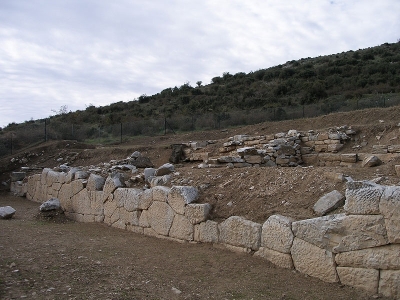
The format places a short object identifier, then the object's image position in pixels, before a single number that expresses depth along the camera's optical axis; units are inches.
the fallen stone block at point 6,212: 387.2
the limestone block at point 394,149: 435.2
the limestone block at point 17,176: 657.0
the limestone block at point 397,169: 249.5
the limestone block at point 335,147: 526.3
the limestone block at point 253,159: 438.9
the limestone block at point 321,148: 539.8
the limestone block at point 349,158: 423.8
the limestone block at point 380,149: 458.0
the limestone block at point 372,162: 309.4
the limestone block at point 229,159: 421.1
